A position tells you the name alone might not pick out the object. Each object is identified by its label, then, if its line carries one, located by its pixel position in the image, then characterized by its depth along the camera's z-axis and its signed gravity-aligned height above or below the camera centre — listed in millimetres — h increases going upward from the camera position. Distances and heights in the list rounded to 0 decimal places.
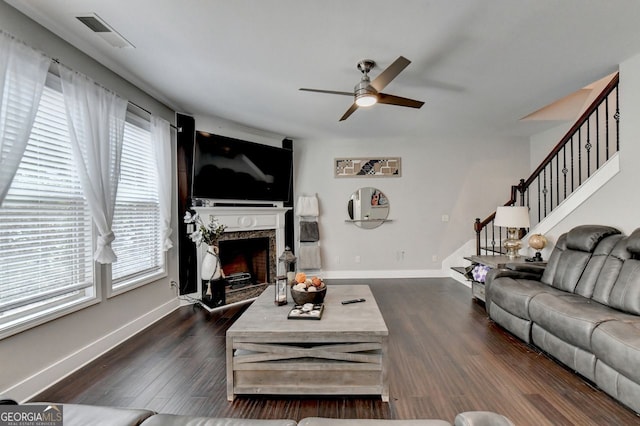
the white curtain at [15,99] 1744 +753
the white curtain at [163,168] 3279 +546
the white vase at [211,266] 3672 -690
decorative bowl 2191 -656
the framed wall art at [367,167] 5215 +859
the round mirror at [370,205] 5230 +144
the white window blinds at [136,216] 2869 -23
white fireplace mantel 3842 -70
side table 3525 -652
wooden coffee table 1814 -970
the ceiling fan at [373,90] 2322 +1091
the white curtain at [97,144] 2260 +606
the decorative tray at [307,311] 2000 -730
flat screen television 3814 +664
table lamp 3682 -129
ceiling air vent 1986 +1387
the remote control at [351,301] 2305 -738
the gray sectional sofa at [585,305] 1759 -759
